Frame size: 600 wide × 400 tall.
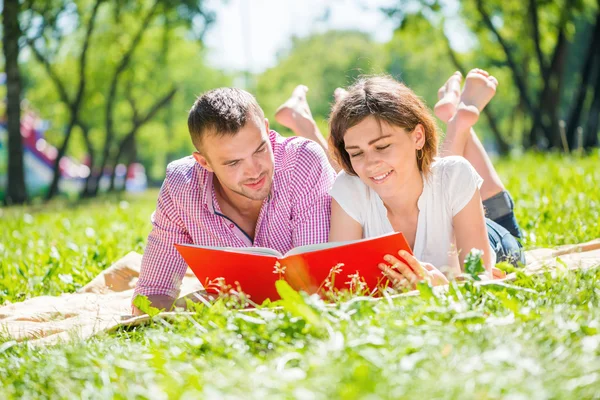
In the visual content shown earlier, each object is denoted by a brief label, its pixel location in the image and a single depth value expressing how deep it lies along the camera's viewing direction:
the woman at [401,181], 3.60
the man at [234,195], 3.63
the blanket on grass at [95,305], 3.04
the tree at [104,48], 16.45
